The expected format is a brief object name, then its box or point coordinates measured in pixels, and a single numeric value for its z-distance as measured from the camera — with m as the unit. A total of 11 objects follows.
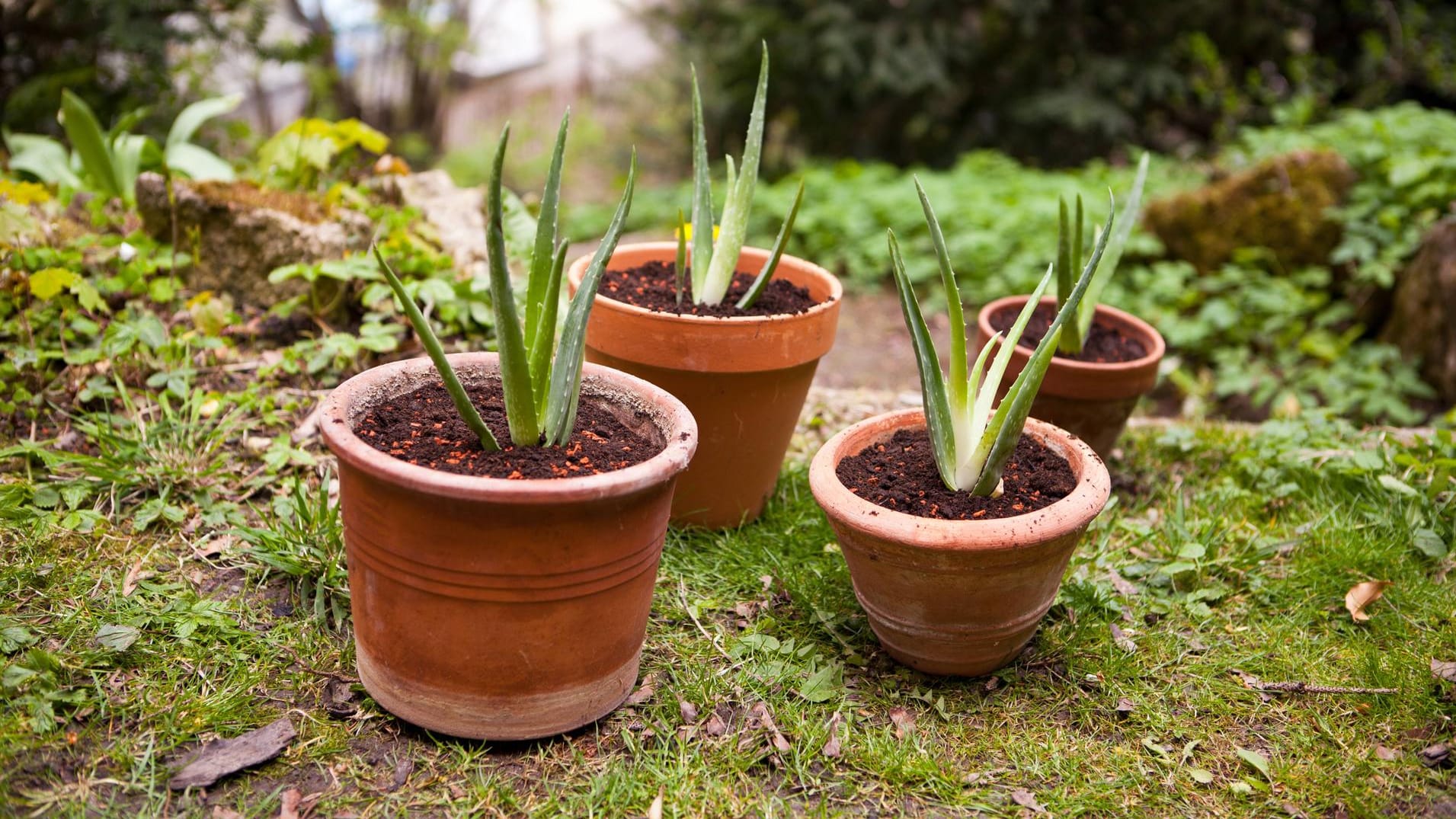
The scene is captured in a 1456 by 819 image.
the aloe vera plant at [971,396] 1.08
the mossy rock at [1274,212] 1.98
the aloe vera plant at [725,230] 1.25
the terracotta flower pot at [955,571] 1.06
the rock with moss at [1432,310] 1.71
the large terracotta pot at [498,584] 0.99
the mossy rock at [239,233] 1.46
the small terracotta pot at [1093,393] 1.31
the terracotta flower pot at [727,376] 1.21
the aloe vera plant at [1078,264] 1.30
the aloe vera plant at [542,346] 1.01
